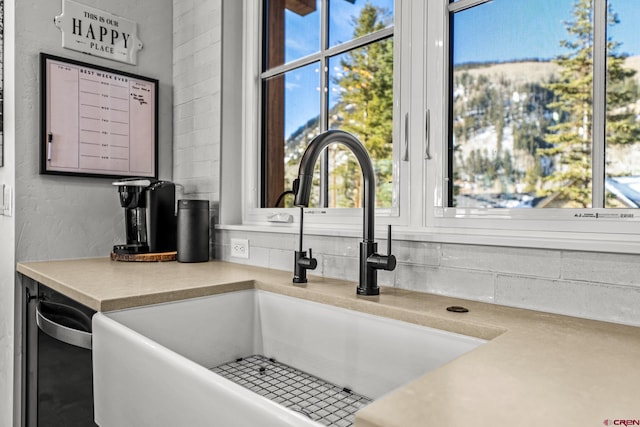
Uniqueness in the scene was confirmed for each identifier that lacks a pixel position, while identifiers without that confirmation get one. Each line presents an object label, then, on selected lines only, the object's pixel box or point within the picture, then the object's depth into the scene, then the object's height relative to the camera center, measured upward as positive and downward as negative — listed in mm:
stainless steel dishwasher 1261 -520
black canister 1736 -97
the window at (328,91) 1438 +438
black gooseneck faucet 1070 +27
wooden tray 1757 -213
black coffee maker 1768 -43
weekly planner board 1765 +368
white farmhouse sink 658 -325
